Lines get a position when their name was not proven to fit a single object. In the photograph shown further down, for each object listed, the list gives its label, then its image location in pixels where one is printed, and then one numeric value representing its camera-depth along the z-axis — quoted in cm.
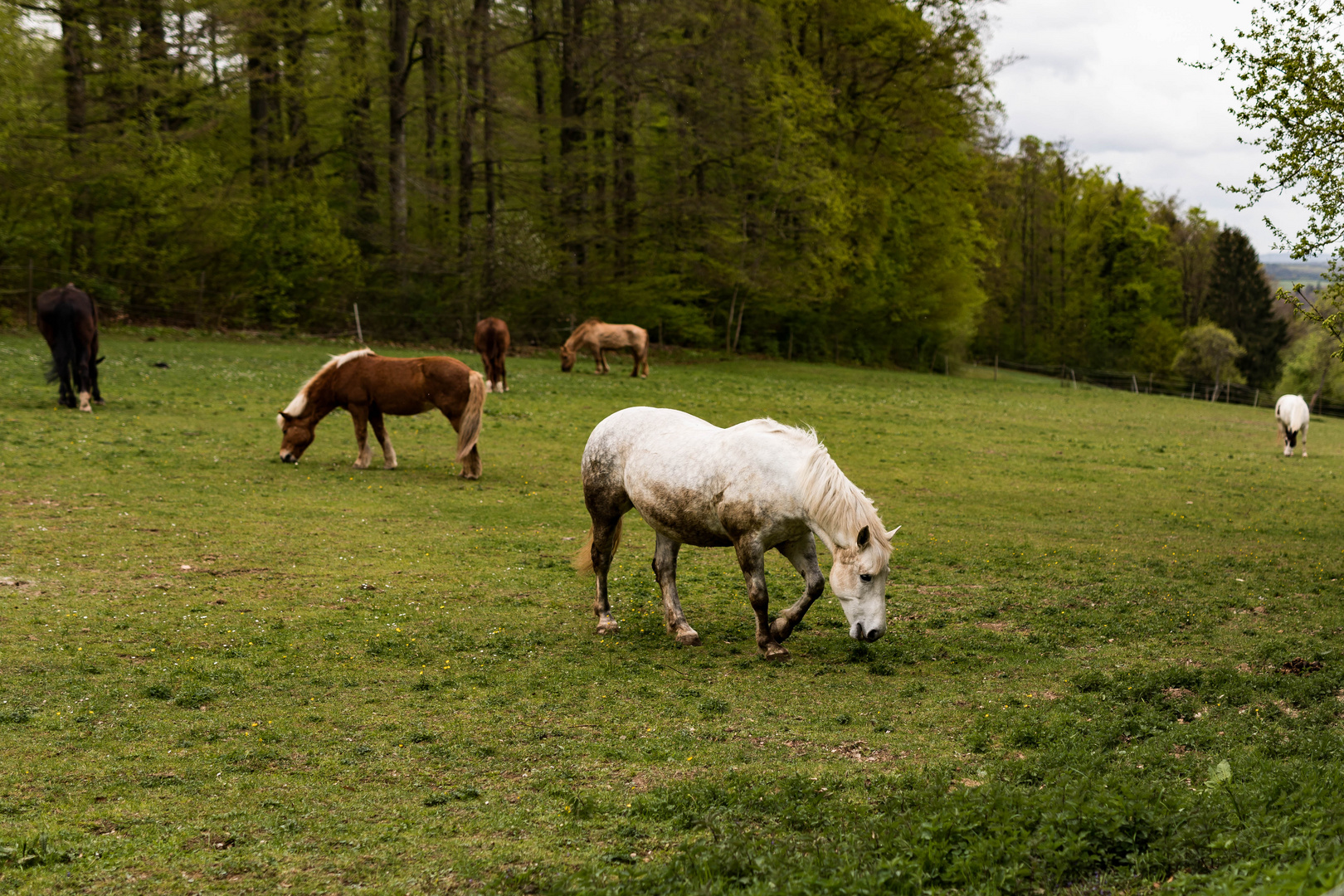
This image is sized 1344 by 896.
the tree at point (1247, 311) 6644
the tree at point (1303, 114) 1109
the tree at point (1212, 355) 6197
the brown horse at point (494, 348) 2602
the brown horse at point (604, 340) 3322
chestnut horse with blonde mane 1609
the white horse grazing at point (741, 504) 787
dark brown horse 1834
